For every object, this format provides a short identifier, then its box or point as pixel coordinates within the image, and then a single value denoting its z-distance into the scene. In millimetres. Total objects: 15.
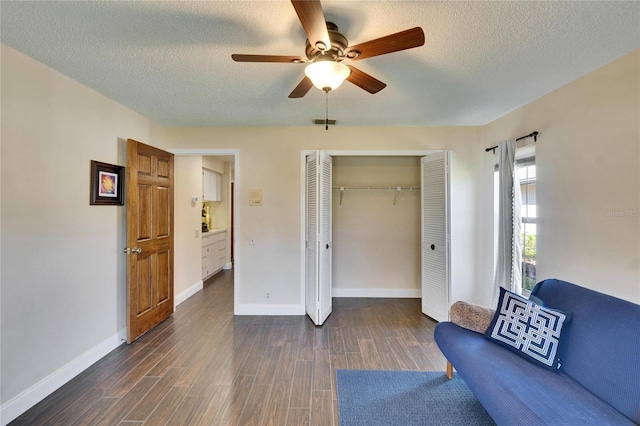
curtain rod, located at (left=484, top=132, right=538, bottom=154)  2661
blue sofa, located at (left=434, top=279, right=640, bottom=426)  1356
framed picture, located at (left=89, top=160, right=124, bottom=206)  2539
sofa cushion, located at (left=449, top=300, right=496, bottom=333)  2131
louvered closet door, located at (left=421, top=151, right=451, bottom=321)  3314
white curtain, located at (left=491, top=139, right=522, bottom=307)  2807
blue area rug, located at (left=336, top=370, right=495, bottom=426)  1845
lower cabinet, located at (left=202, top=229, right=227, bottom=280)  5141
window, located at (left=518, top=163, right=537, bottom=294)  2805
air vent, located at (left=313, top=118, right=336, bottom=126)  3329
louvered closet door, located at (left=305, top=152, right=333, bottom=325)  3326
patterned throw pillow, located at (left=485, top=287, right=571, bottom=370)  1731
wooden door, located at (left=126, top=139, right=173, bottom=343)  2867
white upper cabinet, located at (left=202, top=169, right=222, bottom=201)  5463
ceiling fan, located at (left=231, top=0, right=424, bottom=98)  1323
